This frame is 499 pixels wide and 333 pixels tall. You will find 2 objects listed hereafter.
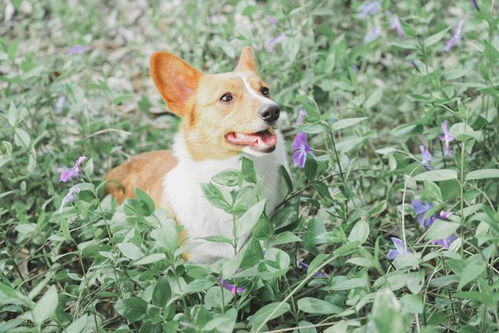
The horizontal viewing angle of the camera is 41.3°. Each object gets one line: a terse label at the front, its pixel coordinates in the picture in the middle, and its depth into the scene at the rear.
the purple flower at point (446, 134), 3.08
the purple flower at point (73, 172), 2.75
